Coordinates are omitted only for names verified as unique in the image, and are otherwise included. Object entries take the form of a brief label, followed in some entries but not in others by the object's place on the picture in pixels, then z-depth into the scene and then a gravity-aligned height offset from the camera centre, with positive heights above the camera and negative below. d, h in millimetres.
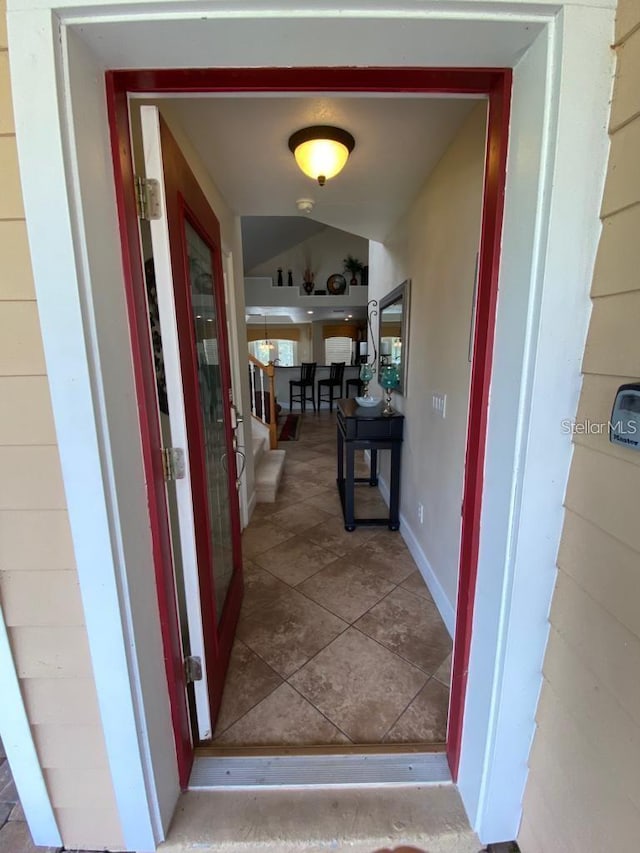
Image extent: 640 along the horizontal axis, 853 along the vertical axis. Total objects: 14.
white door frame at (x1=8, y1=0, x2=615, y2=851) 676 +190
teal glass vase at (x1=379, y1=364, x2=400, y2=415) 2854 -206
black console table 2746 -647
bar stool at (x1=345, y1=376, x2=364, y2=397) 7860 -647
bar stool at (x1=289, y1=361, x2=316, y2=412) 8312 -571
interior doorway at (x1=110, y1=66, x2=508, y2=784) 827 +195
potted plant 7882 +1892
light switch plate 1895 -268
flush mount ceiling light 1544 +887
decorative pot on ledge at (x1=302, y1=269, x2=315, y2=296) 7855 +1600
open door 992 -143
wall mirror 2615 +197
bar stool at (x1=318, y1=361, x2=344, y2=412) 8405 -544
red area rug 5976 -1323
